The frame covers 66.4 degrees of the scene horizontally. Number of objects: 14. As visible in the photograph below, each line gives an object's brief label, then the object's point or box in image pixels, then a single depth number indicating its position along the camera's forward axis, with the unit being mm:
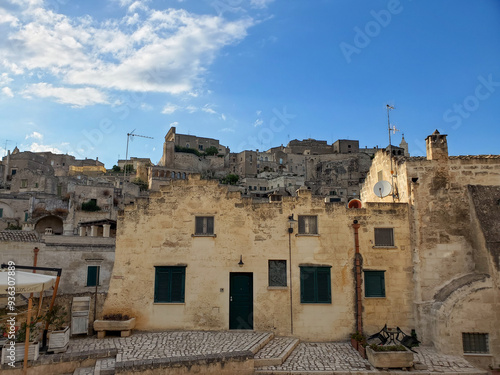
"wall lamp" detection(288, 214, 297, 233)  15391
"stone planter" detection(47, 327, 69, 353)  11617
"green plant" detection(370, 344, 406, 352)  12000
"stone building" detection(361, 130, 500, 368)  13594
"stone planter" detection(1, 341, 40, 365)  10648
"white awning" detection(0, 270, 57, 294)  10141
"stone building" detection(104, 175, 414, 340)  14844
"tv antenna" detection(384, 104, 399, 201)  19378
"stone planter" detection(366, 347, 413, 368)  11742
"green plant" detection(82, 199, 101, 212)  53375
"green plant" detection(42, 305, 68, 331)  12328
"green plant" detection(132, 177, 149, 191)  74812
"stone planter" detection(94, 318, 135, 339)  13841
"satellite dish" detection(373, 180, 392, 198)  16734
